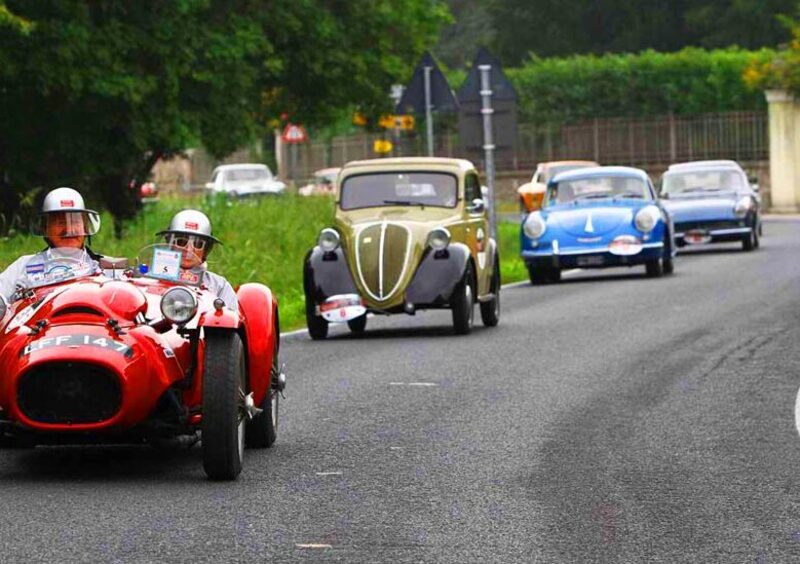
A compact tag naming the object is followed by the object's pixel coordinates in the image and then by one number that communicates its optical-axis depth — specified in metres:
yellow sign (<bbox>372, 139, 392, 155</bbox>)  40.94
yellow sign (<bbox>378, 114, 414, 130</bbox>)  38.25
